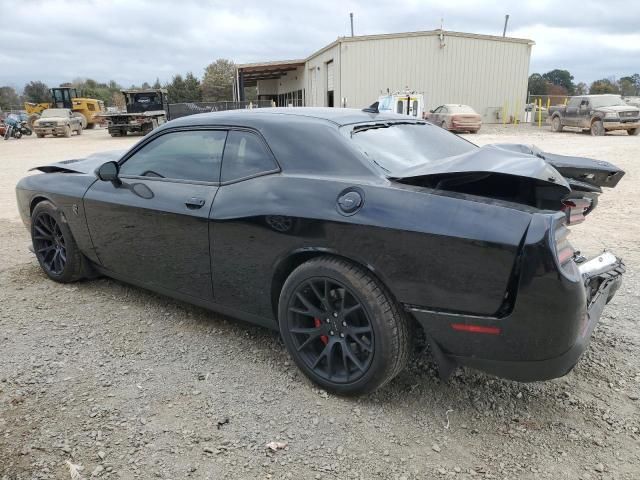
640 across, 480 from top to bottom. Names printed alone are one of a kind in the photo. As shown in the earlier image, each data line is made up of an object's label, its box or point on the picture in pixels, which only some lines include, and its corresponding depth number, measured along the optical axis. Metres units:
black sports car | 2.22
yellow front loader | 34.59
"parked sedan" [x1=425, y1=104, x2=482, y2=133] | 23.52
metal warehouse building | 28.64
